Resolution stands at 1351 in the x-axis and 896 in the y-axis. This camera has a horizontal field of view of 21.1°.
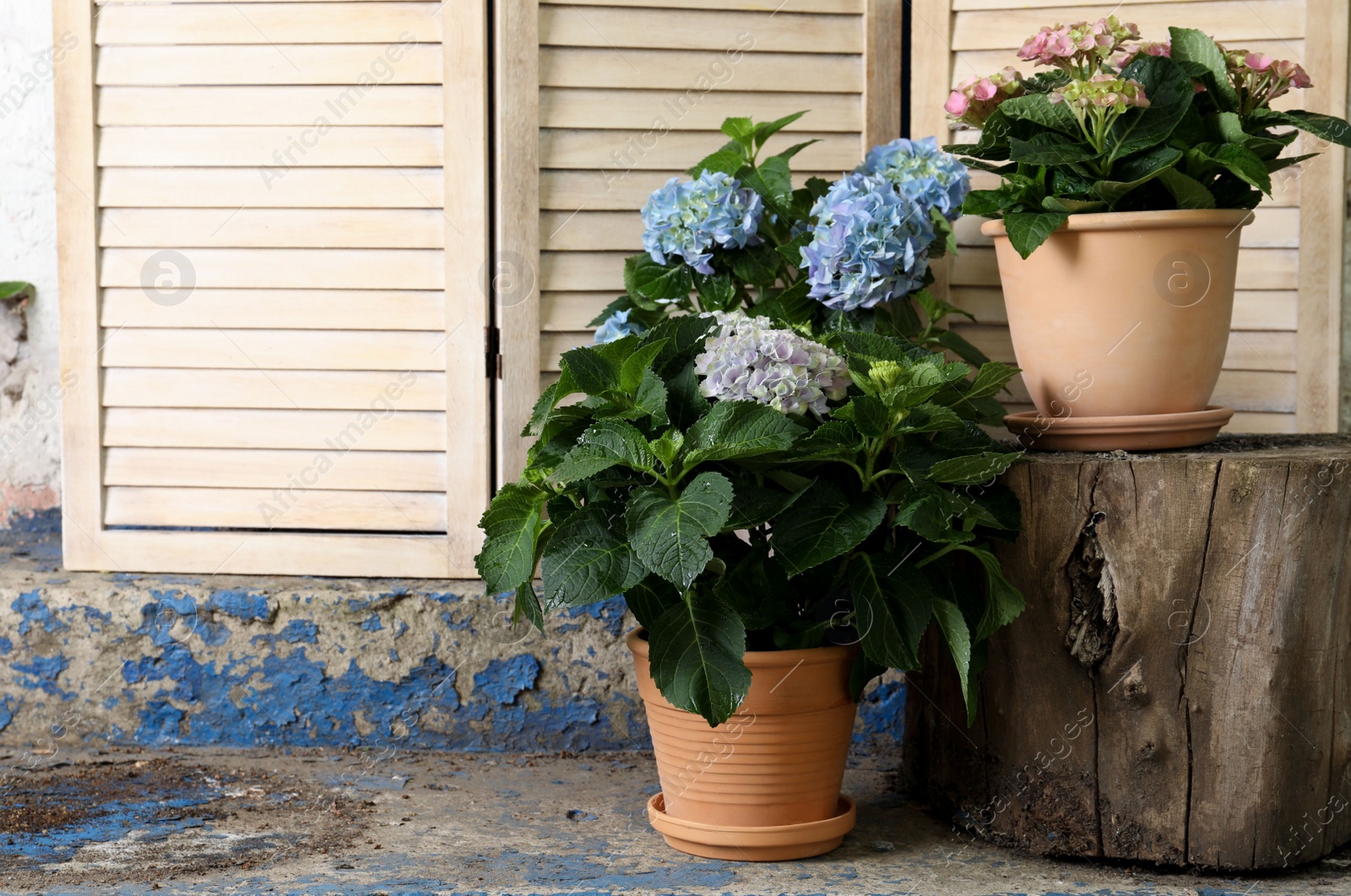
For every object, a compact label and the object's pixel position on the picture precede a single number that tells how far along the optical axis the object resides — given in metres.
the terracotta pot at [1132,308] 3.09
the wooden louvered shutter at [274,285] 3.33
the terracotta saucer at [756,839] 3.06
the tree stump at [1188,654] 3.05
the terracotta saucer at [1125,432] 3.11
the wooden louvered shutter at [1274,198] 3.27
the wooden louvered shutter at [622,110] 3.32
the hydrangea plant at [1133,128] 3.07
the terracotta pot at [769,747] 3.05
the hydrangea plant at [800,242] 3.18
